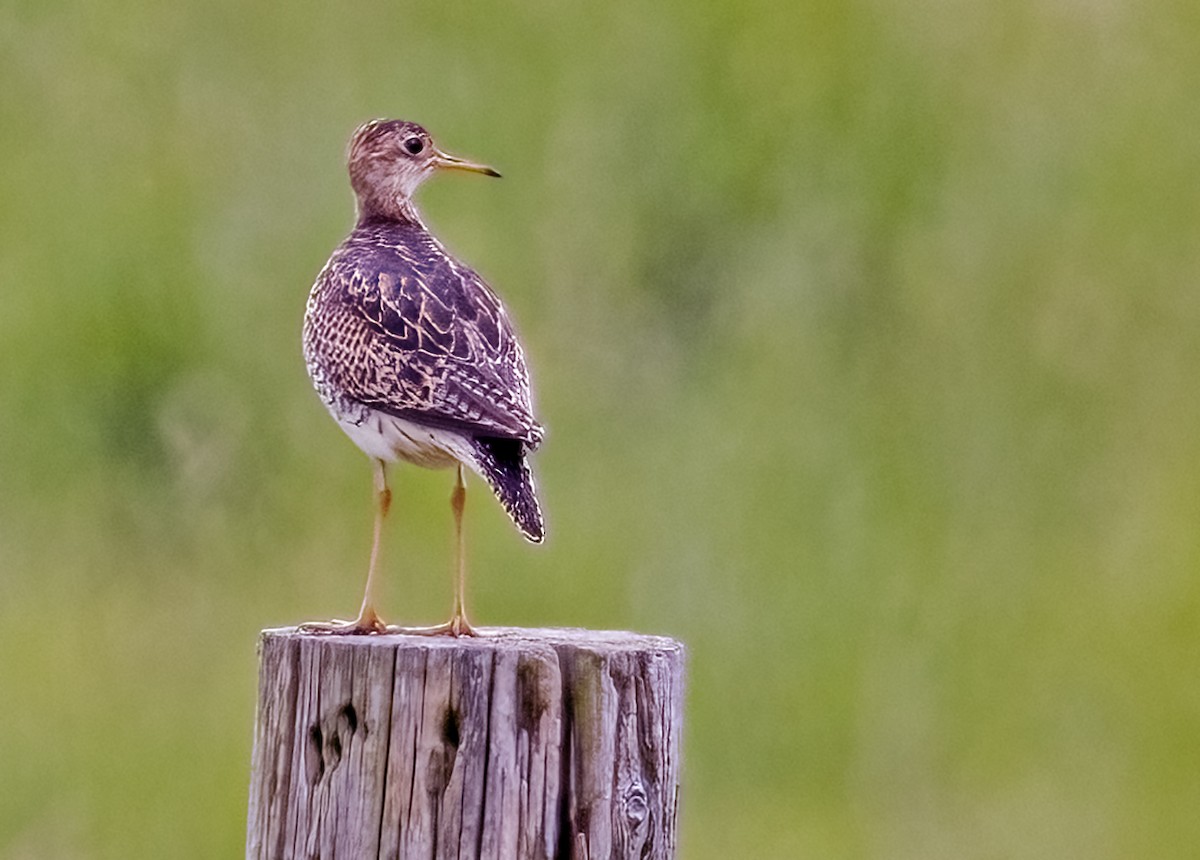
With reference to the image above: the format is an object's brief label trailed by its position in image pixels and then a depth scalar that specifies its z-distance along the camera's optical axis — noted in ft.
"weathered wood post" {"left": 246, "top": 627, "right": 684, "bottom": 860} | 39.55
